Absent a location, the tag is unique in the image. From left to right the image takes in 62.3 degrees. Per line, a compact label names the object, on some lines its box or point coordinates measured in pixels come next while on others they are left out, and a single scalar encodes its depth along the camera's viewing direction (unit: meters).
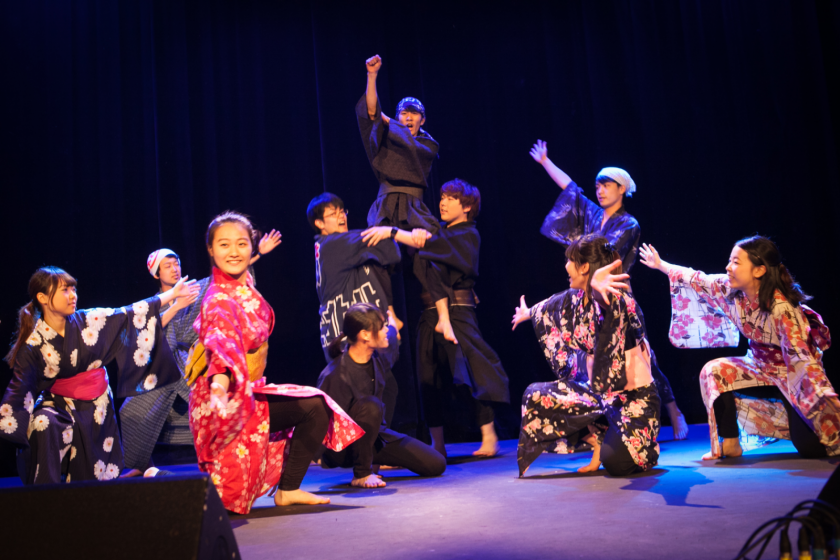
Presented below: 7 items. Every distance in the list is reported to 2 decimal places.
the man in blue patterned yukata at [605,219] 3.79
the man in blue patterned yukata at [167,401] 3.67
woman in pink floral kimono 2.88
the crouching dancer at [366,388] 3.05
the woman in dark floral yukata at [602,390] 2.80
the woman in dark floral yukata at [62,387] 2.97
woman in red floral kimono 2.31
